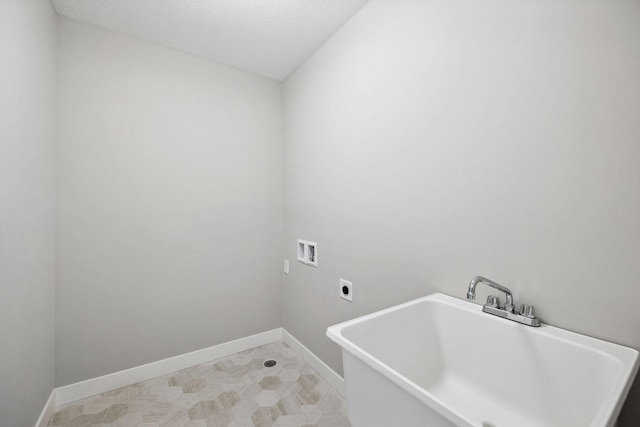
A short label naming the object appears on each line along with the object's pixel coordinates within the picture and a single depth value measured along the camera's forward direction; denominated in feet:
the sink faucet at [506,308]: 3.01
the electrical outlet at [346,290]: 5.76
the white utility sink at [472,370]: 2.25
